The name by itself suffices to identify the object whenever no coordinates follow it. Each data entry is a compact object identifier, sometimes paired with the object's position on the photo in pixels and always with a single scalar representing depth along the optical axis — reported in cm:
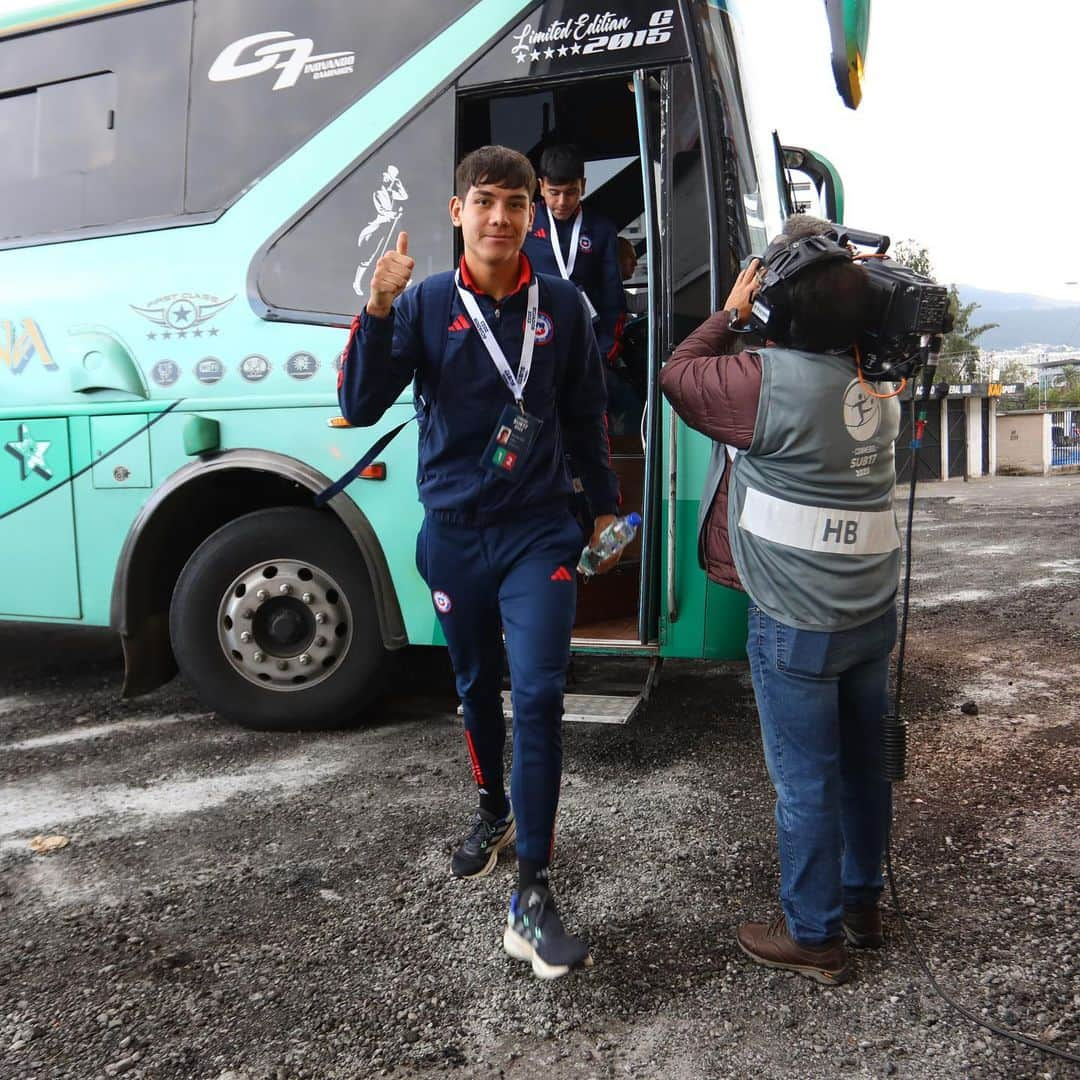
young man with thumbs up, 245
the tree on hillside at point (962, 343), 3558
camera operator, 214
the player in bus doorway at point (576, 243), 417
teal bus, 370
